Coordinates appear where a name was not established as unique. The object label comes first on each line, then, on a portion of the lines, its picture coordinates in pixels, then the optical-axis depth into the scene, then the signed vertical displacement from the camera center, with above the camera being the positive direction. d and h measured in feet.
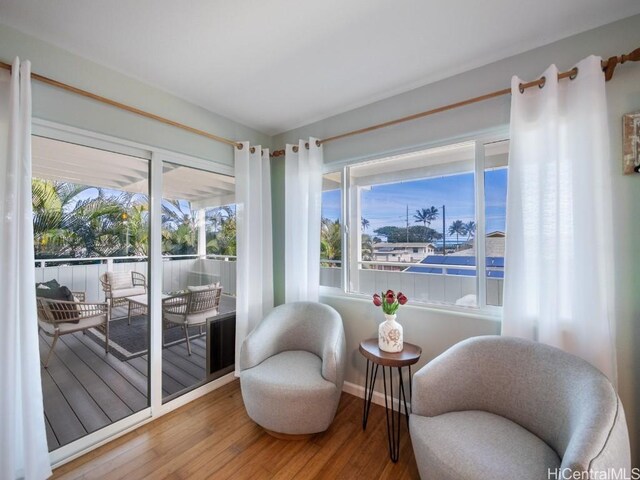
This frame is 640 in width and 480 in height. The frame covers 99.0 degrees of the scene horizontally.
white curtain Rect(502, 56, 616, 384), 4.82 +0.40
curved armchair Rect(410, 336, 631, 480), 3.33 -2.61
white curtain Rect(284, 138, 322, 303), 8.59 +0.72
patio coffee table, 6.93 -1.54
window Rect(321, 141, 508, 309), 6.55 +0.51
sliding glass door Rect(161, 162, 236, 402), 7.61 -1.03
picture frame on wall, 4.79 +1.72
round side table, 5.67 -2.50
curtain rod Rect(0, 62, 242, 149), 5.22 +3.16
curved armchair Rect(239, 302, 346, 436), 5.79 -3.03
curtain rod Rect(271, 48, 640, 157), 4.71 +3.14
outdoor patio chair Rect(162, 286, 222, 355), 7.68 -1.94
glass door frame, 5.82 -0.97
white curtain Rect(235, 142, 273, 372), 8.70 +0.01
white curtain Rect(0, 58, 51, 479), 4.58 -0.96
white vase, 6.10 -2.13
